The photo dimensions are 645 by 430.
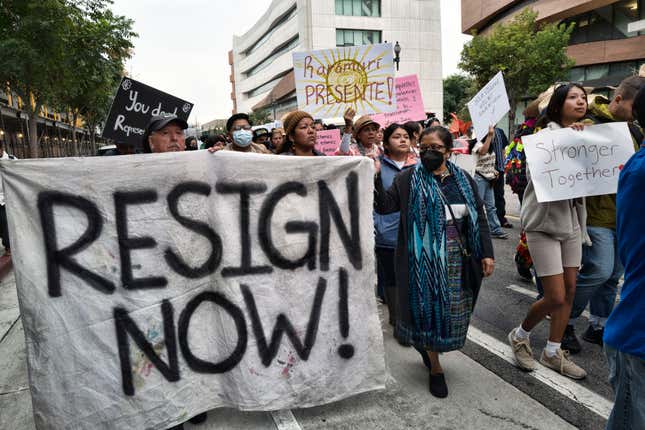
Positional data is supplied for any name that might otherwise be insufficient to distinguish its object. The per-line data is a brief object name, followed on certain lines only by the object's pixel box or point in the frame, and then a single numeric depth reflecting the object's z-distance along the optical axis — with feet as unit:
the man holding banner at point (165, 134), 9.73
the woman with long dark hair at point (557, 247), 9.24
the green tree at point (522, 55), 86.53
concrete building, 129.39
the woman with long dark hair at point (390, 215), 11.21
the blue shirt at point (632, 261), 4.65
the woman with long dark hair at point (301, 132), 11.52
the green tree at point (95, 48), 44.45
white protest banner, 7.08
